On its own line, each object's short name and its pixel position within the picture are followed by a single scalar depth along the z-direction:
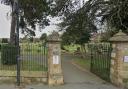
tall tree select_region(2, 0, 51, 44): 8.21
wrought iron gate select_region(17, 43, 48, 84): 5.80
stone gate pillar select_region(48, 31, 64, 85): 5.78
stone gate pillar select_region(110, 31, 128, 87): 5.67
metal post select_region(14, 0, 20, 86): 5.53
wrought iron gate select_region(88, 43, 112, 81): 6.40
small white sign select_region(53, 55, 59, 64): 5.84
